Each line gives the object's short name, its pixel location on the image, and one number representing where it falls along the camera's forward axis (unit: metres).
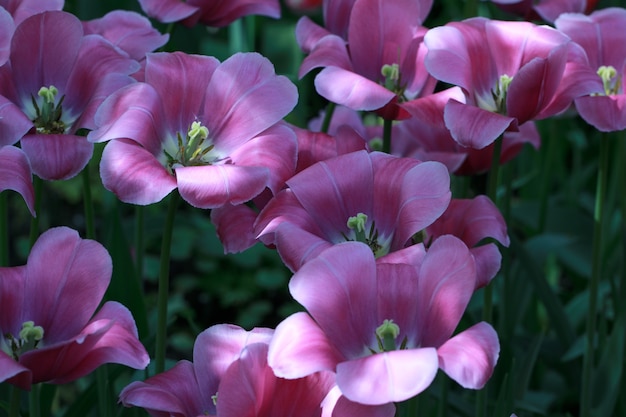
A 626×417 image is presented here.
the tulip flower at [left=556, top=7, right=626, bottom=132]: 1.43
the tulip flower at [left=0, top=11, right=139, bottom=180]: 1.33
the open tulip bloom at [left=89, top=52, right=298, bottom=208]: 1.24
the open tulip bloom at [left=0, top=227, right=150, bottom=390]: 1.20
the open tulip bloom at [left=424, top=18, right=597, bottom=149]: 1.30
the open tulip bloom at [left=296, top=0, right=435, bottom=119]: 1.42
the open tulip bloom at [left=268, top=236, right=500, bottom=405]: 1.12
